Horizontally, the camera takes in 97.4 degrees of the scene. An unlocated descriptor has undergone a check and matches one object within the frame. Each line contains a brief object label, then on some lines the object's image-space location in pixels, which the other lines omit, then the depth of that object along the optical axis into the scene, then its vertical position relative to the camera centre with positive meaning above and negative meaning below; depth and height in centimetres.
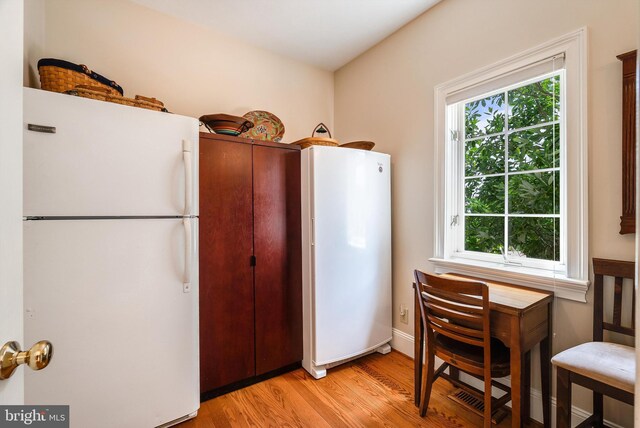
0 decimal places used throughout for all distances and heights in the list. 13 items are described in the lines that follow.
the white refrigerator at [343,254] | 200 -32
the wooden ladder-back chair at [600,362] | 108 -62
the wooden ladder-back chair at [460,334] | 135 -64
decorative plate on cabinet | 239 +76
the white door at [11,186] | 53 +6
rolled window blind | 155 +82
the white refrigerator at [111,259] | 124 -22
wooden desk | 131 -59
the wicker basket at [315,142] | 212 +54
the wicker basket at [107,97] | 136 +59
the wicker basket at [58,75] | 145 +73
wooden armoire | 181 -33
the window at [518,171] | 147 +26
